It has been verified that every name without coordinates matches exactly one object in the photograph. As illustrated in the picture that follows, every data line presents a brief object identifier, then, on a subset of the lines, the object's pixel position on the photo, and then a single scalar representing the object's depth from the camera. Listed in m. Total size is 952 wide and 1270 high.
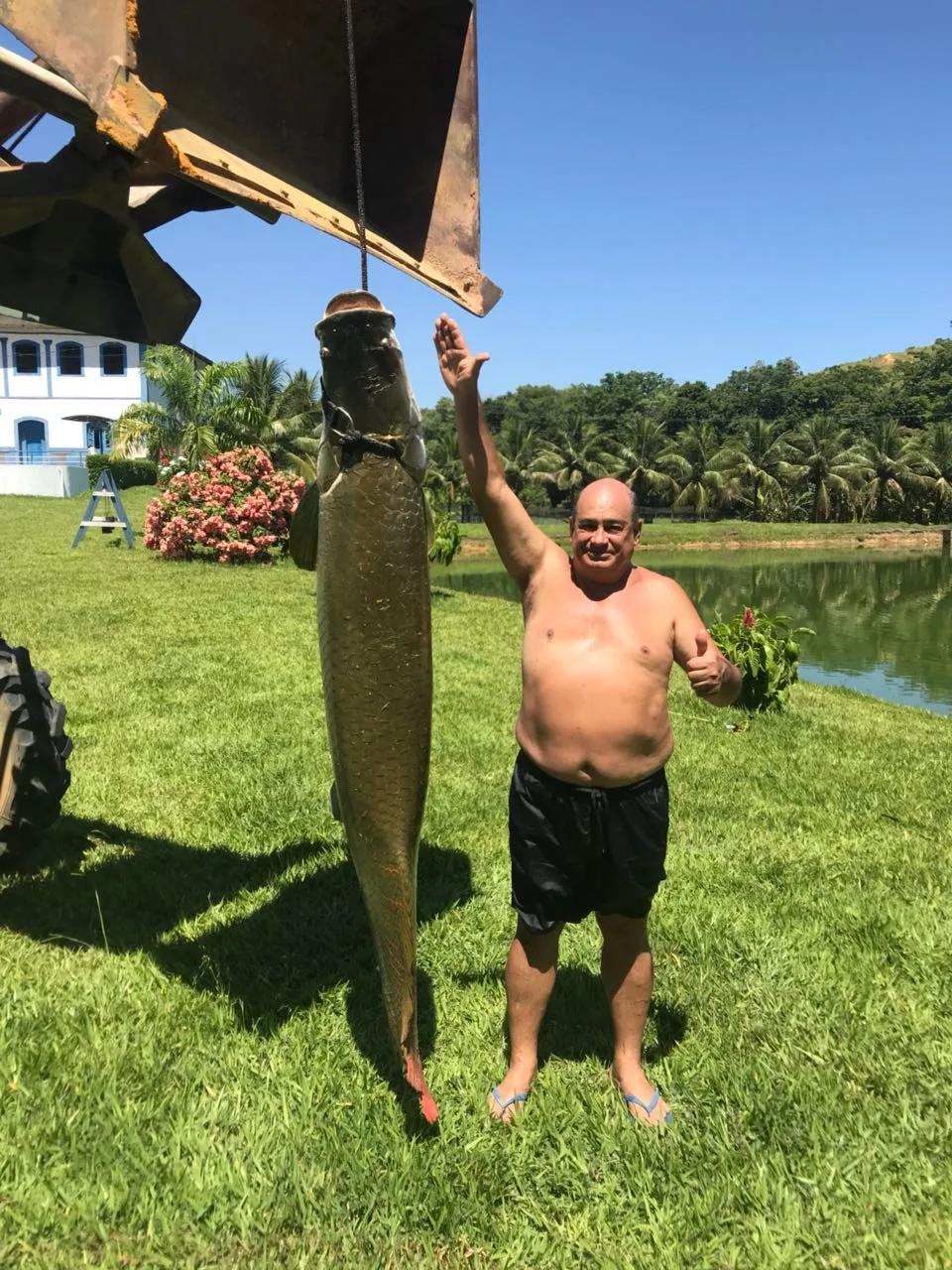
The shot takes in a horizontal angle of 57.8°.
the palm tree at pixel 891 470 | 62.22
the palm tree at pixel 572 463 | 61.09
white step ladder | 20.39
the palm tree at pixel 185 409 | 26.27
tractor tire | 3.91
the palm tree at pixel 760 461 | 62.53
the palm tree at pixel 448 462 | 47.97
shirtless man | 2.81
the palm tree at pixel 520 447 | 59.32
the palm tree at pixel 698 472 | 62.19
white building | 42.66
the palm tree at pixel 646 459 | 62.03
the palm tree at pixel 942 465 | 62.78
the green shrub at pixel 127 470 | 37.38
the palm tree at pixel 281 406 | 33.44
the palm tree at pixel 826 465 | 61.75
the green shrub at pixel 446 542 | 17.22
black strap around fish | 2.04
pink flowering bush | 18.03
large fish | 2.02
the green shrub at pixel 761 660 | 8.33
